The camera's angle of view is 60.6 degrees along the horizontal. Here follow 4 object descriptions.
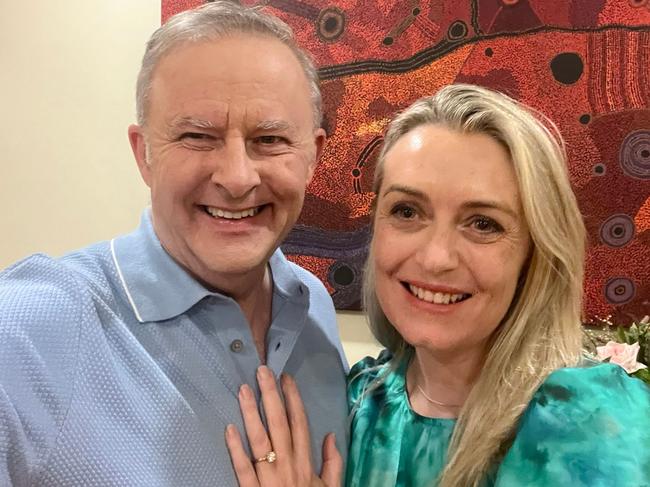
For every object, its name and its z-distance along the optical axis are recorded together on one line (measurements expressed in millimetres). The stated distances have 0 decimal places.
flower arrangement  1400
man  822
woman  1013
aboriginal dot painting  1633
